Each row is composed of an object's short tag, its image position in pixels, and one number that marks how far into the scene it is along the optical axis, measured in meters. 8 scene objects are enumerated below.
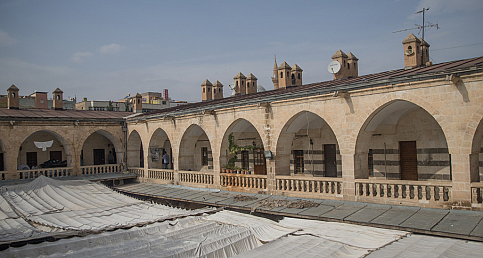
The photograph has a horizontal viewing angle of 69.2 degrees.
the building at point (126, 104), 45.25
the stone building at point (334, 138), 8.98
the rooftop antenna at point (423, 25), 14.50
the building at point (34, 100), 35.62
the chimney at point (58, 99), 22.56
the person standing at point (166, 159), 20.37
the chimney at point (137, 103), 24.19
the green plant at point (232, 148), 15.48
